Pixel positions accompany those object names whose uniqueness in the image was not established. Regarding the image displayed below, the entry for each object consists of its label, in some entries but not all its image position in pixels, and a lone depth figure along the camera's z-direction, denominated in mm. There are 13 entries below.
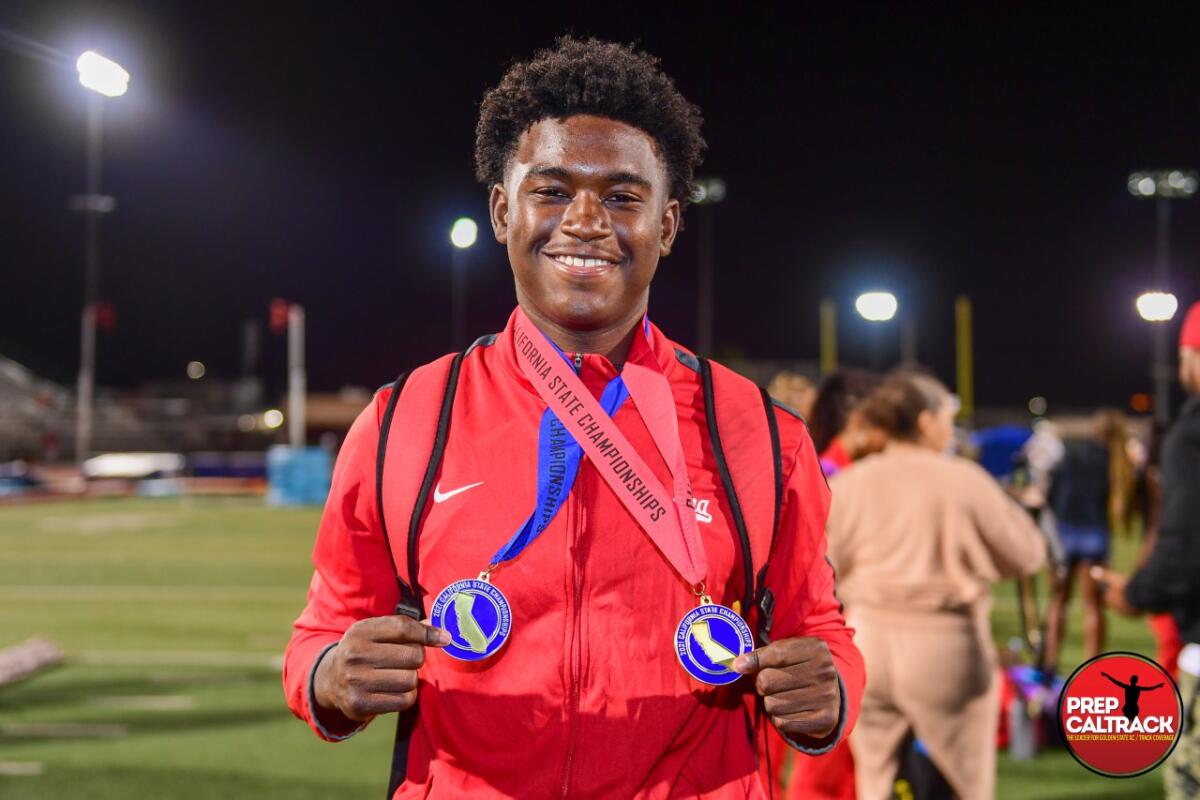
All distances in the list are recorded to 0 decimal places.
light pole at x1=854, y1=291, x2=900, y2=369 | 31881
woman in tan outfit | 4129
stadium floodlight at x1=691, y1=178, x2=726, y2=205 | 35469
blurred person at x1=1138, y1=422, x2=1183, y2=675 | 7441
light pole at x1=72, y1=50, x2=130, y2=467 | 33750
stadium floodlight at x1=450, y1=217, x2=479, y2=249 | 31141
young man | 1726
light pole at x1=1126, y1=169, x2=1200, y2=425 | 30656
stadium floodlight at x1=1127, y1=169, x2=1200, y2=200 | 30536
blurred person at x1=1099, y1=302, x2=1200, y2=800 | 3207
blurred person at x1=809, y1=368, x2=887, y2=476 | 4902
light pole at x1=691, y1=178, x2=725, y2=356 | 35775
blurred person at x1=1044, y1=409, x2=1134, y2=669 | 7793
